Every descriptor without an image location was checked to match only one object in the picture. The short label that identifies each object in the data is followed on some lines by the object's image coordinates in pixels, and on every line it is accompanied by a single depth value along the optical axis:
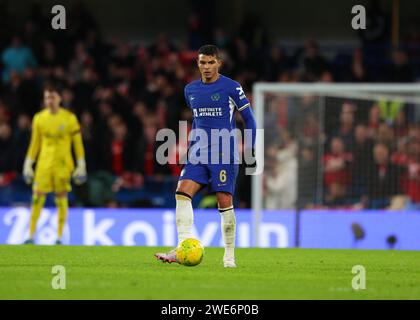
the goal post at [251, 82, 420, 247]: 19.61
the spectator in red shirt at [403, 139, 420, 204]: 19.64
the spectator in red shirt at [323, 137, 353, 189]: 19.48
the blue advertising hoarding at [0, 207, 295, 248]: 18.27
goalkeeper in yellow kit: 16.77
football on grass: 11.65
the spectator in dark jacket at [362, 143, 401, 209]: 19.45
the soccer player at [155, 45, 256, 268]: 11.62
